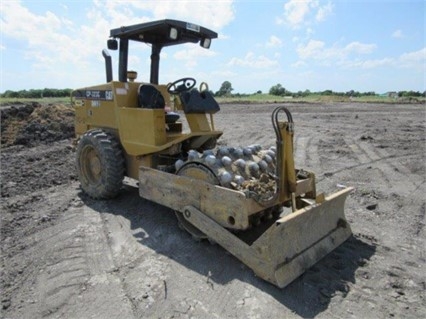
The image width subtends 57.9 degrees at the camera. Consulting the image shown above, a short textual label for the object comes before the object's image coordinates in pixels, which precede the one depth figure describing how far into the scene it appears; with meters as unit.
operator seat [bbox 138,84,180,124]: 5.55
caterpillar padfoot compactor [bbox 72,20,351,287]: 3.80
